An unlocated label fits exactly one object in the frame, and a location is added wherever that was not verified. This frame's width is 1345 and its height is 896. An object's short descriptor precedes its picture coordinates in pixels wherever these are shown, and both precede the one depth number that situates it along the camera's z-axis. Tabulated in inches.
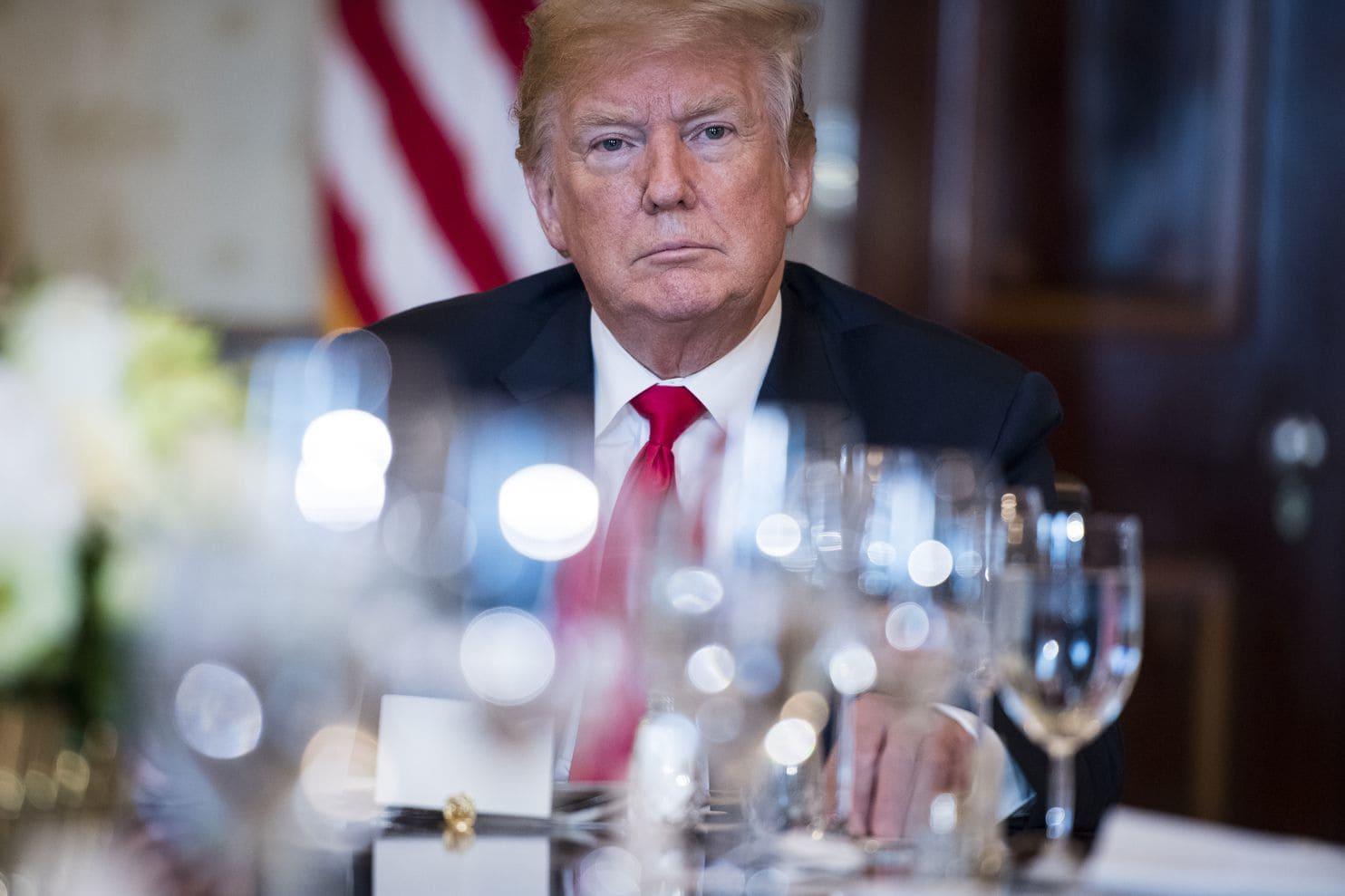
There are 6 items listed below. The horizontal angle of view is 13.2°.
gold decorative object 119.1
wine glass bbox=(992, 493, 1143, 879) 116.5
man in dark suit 133.6
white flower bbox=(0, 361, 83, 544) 98.9
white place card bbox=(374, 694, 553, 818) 120.2
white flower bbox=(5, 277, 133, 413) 106.8
